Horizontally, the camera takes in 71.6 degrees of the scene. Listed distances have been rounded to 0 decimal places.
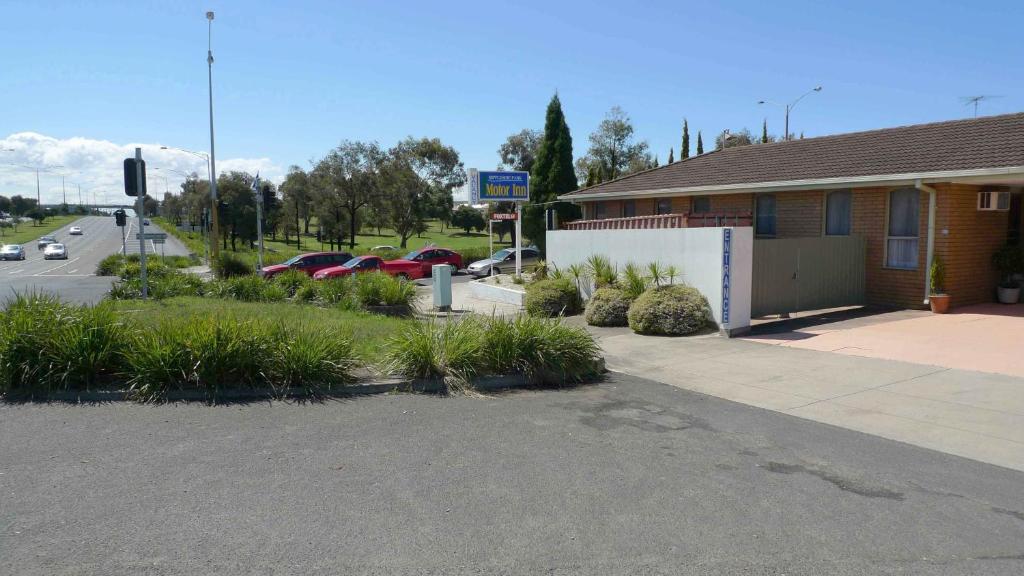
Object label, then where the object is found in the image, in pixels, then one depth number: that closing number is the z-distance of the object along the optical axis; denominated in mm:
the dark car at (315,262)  31281
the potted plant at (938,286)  15258
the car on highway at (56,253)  58406
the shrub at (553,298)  17641
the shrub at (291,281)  19750
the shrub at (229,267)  25141
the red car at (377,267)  29975
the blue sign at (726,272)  13312
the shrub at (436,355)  8711
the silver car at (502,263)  34156
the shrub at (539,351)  9148
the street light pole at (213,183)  36656
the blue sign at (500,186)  24297
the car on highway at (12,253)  58375
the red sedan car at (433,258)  35062
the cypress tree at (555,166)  40719
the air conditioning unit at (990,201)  16359
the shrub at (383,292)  17312
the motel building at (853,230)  14328
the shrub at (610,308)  15258
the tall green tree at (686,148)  54375
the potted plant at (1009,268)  16516
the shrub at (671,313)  13609
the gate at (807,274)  15102
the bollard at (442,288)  19328
